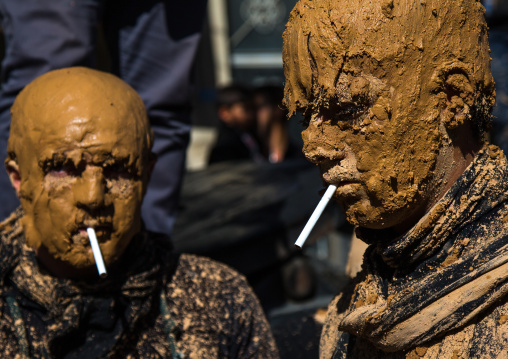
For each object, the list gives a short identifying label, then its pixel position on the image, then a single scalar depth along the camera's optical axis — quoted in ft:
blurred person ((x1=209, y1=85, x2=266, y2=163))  18.01
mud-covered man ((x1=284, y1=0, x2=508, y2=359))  4.90
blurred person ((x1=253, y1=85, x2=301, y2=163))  17.88
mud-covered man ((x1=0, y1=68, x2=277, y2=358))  6.57
